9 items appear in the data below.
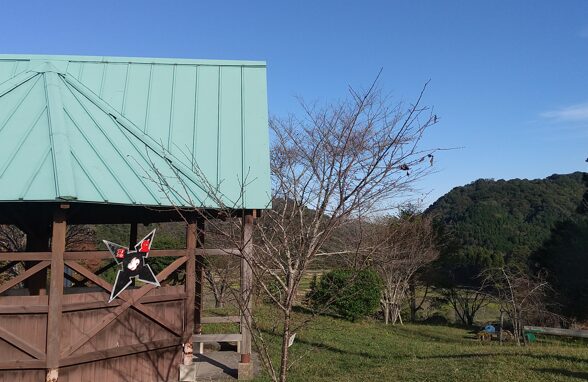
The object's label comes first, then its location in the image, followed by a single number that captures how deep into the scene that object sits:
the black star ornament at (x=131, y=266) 6.63
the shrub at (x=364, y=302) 20.66
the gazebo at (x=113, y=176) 6.70
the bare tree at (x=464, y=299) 30.31
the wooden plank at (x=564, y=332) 11.05
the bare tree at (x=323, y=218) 4.27
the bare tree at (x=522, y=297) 18.73
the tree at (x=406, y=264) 25.42
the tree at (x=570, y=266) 25.45
